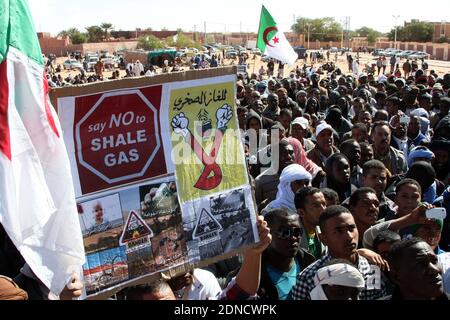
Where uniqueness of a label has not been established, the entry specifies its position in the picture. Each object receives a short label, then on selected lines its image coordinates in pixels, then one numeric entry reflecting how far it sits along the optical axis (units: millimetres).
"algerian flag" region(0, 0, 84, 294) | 2080
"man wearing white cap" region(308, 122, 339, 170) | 5980
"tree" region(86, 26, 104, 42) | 89438
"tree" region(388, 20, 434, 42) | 82250
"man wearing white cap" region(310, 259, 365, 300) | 2592
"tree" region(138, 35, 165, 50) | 65562
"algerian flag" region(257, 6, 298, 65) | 8945
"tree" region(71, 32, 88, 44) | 81875
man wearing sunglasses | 3133
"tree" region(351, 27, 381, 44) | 96769
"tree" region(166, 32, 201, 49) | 70950
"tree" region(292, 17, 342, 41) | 93188
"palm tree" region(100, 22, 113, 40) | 92131
